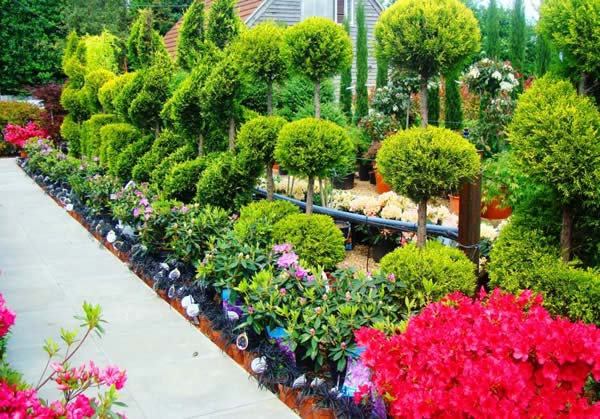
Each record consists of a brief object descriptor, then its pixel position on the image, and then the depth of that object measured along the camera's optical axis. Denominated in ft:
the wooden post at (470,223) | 14.47
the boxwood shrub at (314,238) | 15.70
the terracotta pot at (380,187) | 36.83
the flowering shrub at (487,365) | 7.26
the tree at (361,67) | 49.42
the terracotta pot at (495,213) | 29.17
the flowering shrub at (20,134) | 49.88
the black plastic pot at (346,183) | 38.78
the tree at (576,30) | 10.48
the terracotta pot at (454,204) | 29.81
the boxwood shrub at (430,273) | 11.97
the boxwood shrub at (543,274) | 10.50
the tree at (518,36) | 43.21
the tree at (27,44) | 82.58
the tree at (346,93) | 51.67
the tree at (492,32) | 45.06
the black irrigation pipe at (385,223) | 17.65
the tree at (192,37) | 23.90
